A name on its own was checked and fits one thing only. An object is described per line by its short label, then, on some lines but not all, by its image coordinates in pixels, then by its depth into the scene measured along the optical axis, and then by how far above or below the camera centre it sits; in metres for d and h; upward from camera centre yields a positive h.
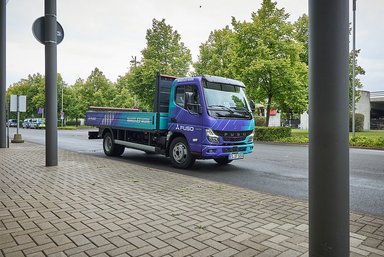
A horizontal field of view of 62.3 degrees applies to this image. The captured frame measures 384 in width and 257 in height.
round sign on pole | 8.10 +2.45
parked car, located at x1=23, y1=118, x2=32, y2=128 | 56.53 +0.32
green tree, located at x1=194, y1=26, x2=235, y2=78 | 32.03 +7.36
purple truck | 8.61 +0.11
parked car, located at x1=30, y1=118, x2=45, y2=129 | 53.39 +0.31
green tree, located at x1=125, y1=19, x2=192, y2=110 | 32.44 +6.77
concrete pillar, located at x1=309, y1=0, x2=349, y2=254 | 2.17 +0.02
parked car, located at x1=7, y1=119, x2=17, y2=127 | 65.44 +0.36
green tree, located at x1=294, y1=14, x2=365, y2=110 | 30.59 +9.46
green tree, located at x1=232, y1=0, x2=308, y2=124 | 21.25 +4.50
